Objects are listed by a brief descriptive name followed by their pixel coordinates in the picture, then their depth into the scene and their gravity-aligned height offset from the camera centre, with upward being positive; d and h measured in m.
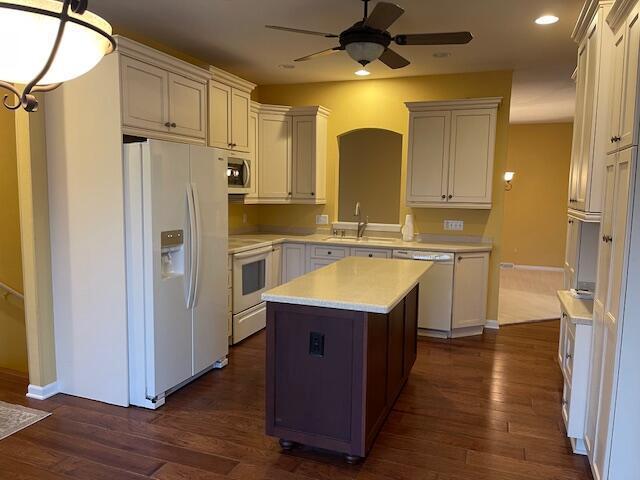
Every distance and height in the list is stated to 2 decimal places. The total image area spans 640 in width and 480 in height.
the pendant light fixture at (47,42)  1.08 +0.37
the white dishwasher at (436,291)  4.69 -0.94
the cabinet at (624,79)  2.07 +0.58
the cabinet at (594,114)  2.63 +0.50
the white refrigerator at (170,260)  3.06 -0.47
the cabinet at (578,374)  2.60 -0.98
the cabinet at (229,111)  4.24 +0.78
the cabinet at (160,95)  3.10 +0.71
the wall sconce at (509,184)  8.82 +0.26
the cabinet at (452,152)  4.74 +0.46
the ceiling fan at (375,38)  2.68 +0.93
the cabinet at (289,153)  5.30 +0.46
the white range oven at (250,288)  4.41 -0.93
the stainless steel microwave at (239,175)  4.60 +0.18
